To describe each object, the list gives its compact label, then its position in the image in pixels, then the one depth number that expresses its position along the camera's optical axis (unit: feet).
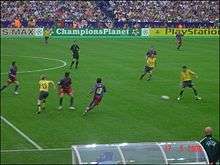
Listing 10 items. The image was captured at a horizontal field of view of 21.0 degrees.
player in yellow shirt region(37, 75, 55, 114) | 94.53
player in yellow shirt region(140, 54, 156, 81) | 128.47
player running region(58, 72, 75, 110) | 96.63
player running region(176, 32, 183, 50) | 196.75
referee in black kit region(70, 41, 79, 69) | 145.77
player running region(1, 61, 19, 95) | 109.50
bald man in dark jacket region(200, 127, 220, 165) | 52.20
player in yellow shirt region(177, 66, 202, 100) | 108.47
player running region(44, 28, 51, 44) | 203.85
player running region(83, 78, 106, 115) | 93.15
